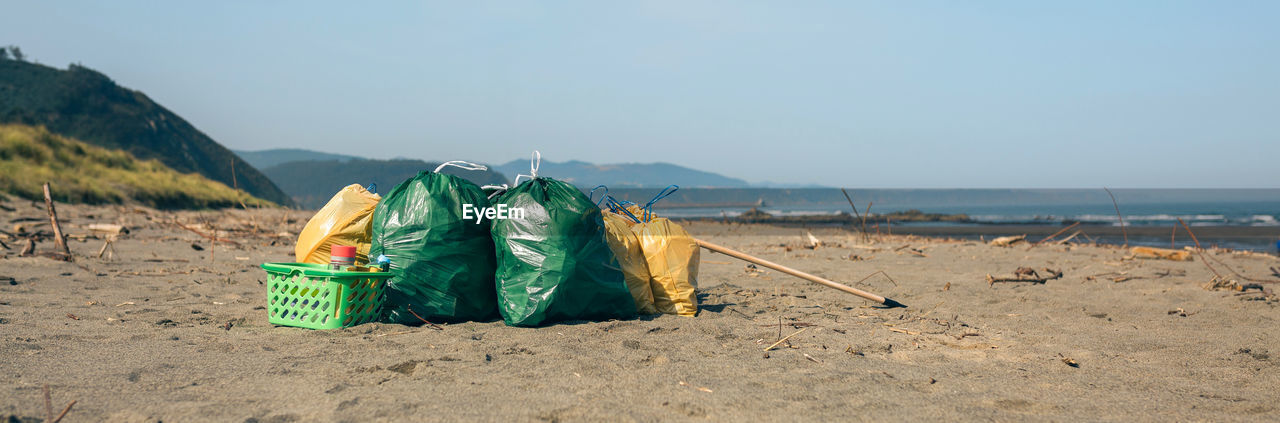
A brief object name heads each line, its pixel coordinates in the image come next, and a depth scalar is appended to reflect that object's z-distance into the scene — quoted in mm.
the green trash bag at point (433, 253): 3502
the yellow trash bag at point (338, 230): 3797
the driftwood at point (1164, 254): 7668
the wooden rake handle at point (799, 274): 4344
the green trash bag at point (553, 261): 3504
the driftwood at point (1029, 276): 5793
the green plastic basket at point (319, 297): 3311
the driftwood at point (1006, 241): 9766
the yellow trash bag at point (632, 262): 3947
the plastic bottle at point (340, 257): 3275
